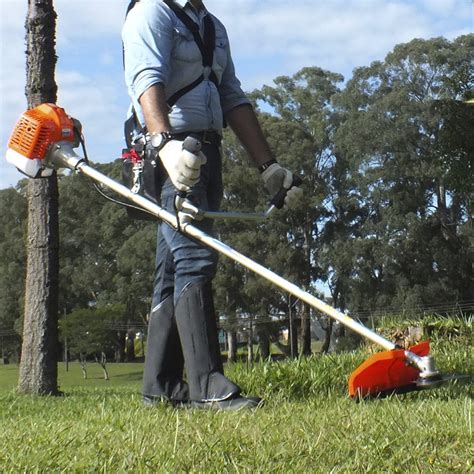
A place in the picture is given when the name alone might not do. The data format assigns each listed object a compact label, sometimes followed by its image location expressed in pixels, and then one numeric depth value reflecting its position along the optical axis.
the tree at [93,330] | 55.12
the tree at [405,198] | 44.41
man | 3.93
